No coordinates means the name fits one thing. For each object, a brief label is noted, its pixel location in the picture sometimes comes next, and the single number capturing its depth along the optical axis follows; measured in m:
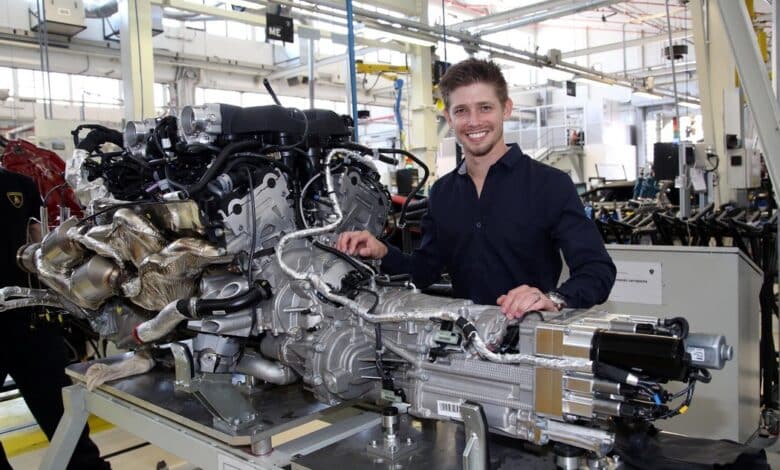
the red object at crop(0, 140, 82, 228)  3.46
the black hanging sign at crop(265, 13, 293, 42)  4.19
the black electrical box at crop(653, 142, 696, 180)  5.12
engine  1.16
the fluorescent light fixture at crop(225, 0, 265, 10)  5.12
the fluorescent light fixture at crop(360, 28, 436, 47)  6.26
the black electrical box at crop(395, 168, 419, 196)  4.07
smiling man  1.78
